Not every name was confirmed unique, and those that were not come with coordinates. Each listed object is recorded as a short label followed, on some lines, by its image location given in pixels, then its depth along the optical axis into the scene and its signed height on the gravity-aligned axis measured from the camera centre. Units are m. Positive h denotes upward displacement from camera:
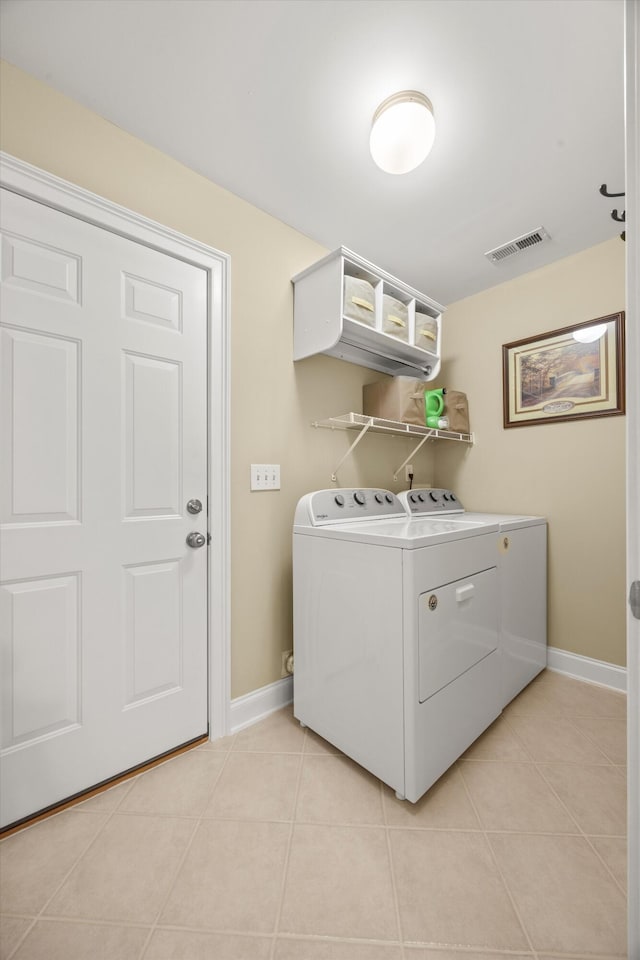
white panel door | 1.24 -0.07
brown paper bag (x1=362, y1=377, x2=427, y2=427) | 2.21 +0.49
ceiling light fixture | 1.32 +1.24
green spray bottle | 2.45 +0.49
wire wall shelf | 1.95 +0.31
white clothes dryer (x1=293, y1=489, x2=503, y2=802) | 1.29 -0.59
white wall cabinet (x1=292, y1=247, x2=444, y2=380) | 1.80 +0.85
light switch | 1.83 +0.03
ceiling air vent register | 2.06 +1.32
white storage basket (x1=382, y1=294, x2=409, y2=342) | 2.01 +0.87
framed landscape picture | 2.09 +0.63
